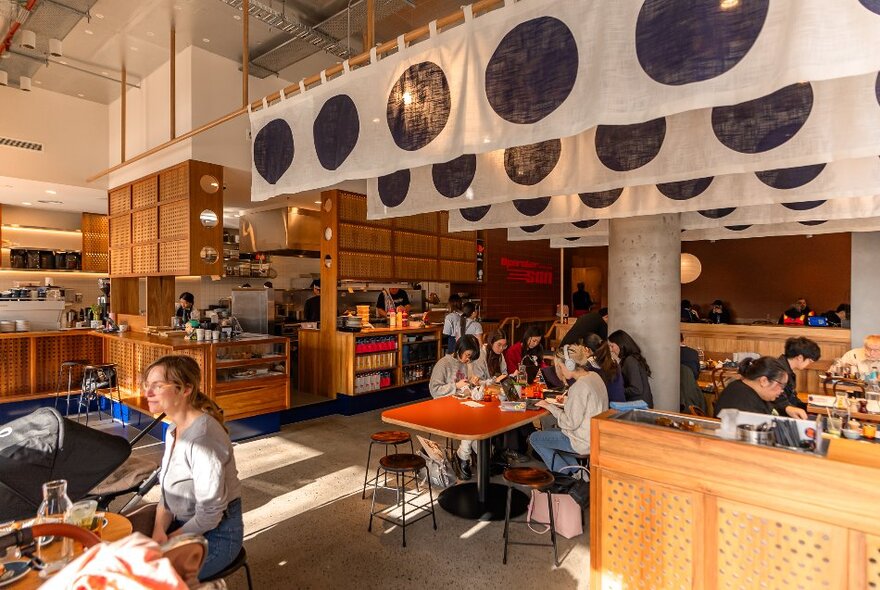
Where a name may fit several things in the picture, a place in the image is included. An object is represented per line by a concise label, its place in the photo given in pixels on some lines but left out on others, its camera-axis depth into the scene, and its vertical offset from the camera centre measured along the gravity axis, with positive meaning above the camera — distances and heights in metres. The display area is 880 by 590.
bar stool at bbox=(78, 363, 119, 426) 7.22 -1.31
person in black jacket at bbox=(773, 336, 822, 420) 4.64 -0.64
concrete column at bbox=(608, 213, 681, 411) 4.98 -0.01
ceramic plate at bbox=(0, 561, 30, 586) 1.66 -0.96
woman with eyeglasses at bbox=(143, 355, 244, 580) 2.31 -0.85
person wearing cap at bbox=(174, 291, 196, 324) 7.84 -0.22
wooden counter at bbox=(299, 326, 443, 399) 7.57 -1.08
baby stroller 2.51 -0.87
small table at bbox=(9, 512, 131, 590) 1.67 -0.99
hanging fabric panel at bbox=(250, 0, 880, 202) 1.61 +0.90
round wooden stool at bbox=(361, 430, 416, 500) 4.22 -1.25
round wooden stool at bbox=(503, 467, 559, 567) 3.32 -1.27
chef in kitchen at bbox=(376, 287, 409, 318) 9.33 -0.11
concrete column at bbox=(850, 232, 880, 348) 7.52 +0.11
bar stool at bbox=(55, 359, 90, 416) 7.30 -1.17
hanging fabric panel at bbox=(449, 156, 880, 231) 3.84 +0.88
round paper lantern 9.65 +0.54
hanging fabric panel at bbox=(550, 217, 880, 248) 6.25 +0.87
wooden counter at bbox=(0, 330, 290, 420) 5.93 -0.94
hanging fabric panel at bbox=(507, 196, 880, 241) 4.94 +0.88
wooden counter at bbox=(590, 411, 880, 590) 2.09 -1.05
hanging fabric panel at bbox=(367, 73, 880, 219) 2.77 +0.97
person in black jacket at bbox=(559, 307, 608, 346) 6.64 -0.45
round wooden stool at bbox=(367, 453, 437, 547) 3.75 -1.31
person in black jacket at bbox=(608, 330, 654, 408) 4.71 -0.72
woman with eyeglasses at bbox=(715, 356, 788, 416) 3.53 -0.69
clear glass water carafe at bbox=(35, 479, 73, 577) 1.78 -0.89
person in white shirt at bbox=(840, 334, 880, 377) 5.62 -0.79
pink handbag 3.78 -1.72
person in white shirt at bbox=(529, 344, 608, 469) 3.81 -0.91
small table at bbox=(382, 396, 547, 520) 3.79 -1.02
